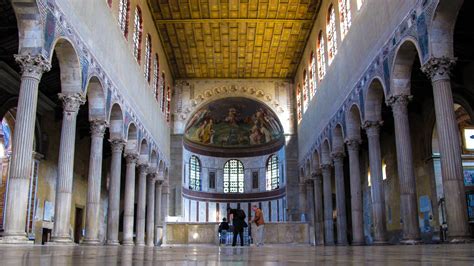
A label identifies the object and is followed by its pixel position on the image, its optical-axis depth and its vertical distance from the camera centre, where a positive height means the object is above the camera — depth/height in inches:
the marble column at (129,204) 879.1 +50.8
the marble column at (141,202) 1002.2 +61.2
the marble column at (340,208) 872.9 +39.9
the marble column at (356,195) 737.6 +54.5
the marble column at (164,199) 1294.3 +87.0
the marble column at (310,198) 1226.0 +81.8
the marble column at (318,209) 1126.4 +50.7
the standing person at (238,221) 774.5 +16.7
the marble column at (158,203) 1221.1 +72.2
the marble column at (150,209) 1139.9 +53.8
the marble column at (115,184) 788.0 +77.7
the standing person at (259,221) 779.4 +16.4
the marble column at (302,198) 1291.8 +86.5
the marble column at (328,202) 1005.2 +58.1
